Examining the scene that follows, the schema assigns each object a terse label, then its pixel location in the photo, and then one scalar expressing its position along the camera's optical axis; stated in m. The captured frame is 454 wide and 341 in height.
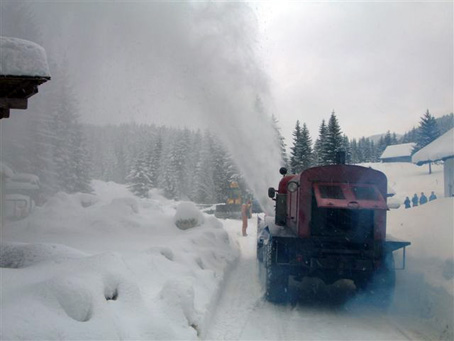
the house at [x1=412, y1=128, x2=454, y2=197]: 15.91
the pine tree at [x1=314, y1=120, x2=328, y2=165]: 25.98
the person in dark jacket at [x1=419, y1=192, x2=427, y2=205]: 20.84
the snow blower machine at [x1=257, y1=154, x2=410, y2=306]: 7.15
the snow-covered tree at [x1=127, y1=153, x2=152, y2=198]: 55.44
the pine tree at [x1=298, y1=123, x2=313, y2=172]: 27.77
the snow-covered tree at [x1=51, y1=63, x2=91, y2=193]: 31.66
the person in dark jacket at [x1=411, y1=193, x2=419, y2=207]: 22.08
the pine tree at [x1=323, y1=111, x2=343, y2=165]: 25.66
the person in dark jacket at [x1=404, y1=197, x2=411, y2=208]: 21.78
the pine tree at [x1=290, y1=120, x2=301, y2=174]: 27.71
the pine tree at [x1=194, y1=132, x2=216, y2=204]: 53.16
